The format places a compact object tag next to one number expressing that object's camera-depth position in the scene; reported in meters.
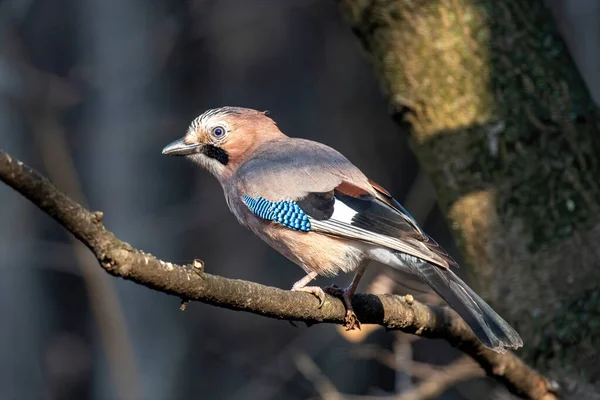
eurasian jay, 5.97
